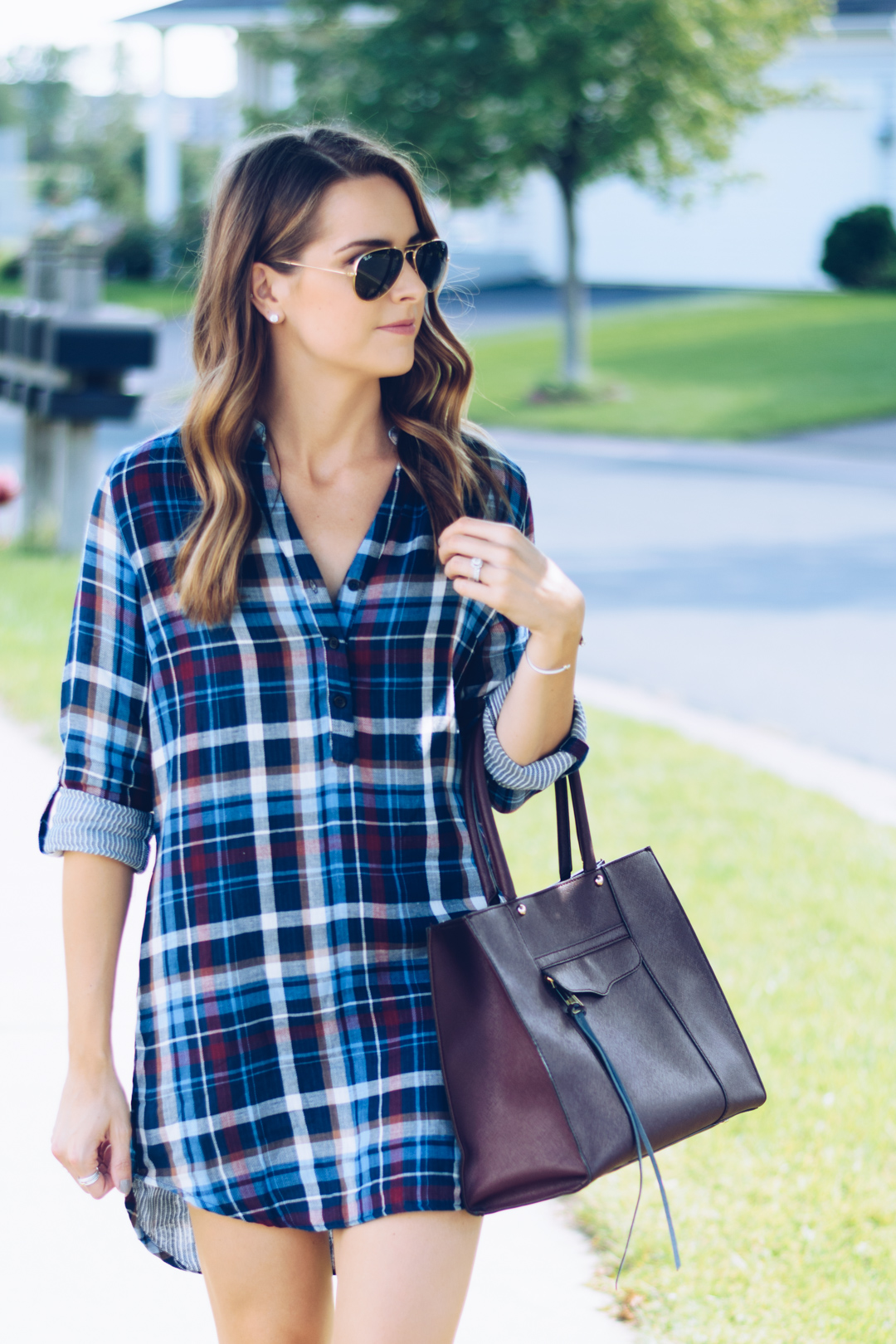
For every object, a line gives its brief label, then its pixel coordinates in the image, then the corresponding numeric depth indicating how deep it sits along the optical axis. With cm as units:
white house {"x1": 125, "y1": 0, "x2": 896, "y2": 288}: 3403
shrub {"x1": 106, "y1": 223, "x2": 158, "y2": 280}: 3678
